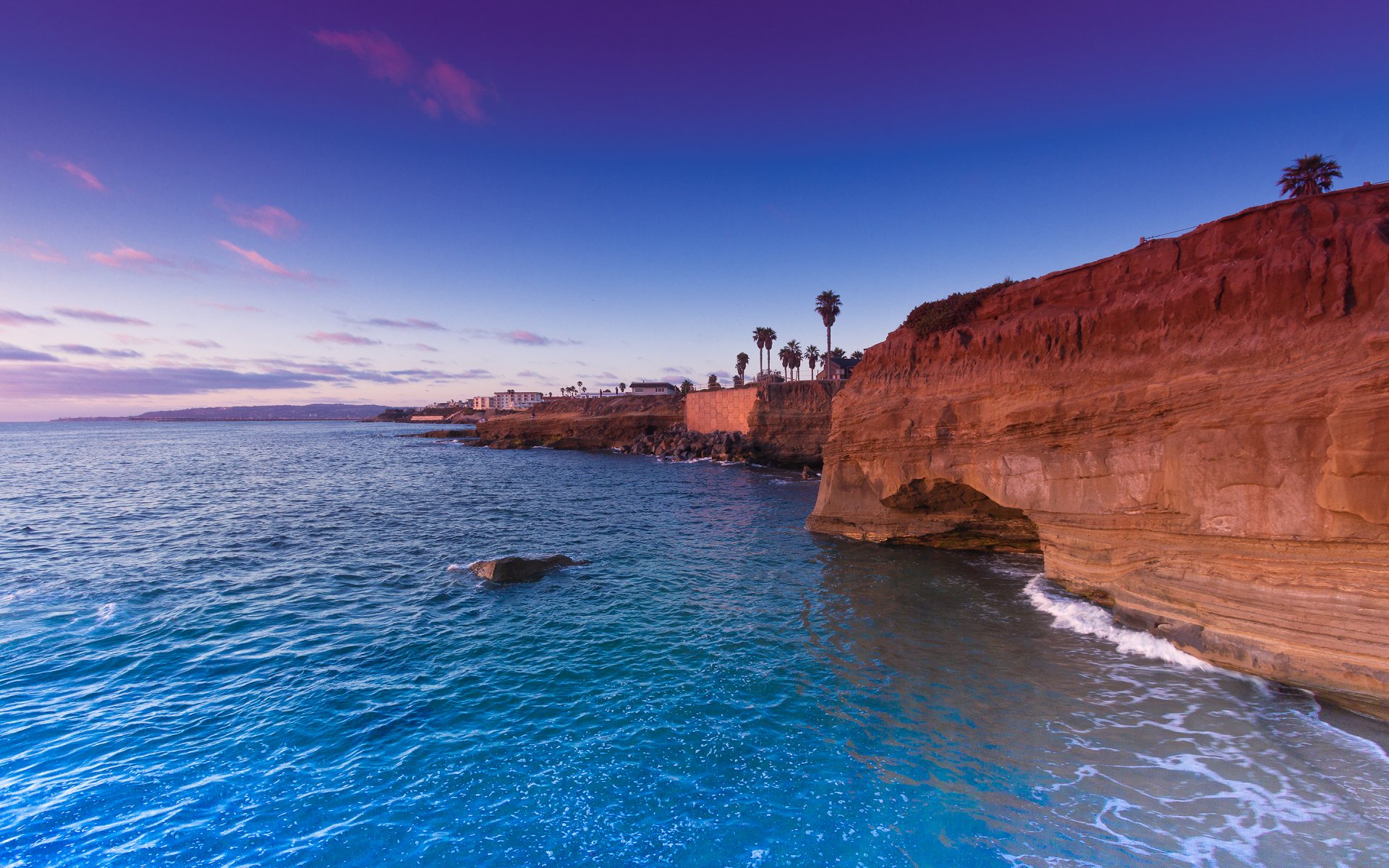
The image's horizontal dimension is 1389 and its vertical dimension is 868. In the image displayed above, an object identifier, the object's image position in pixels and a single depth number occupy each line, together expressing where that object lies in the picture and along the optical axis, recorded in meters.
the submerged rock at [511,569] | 18.36
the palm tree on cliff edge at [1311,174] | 20.44
